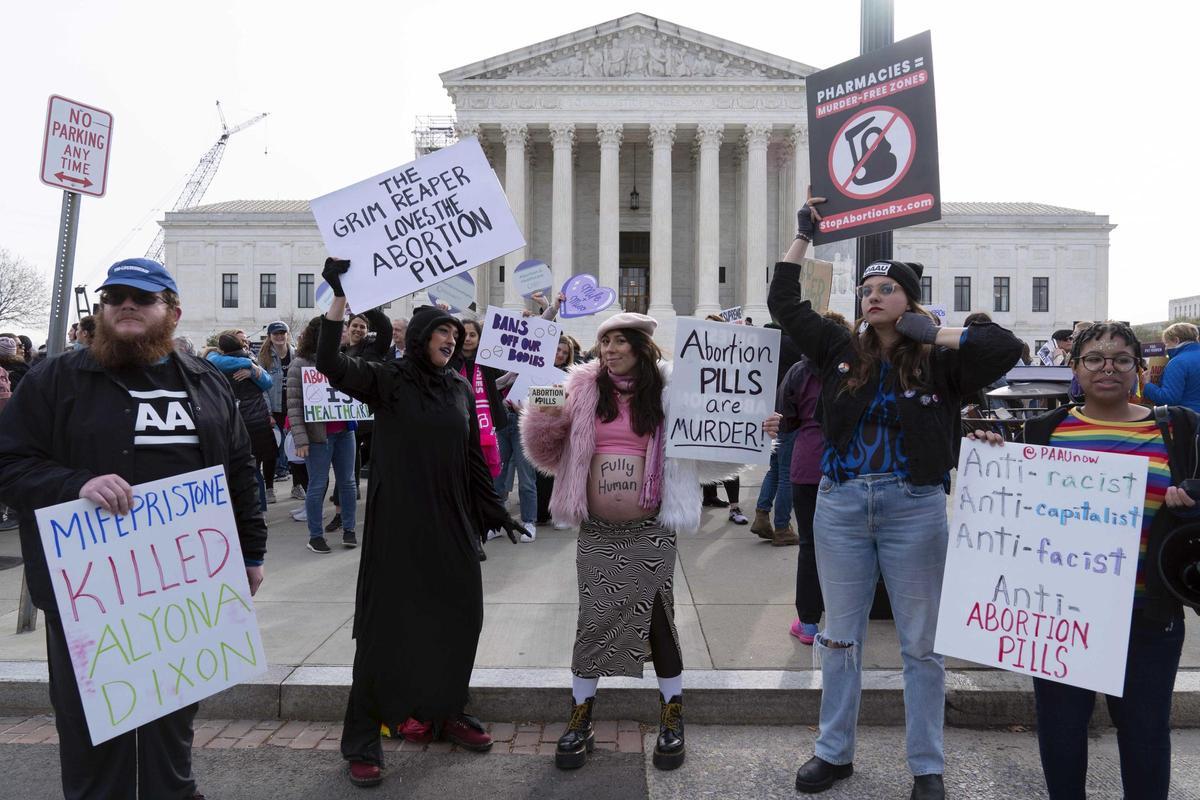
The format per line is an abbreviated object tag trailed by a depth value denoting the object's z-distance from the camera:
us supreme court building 41.72
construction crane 89.88
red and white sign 5.28
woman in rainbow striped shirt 2.77
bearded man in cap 2.62
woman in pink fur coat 3.67
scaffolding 50.78
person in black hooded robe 3.60
